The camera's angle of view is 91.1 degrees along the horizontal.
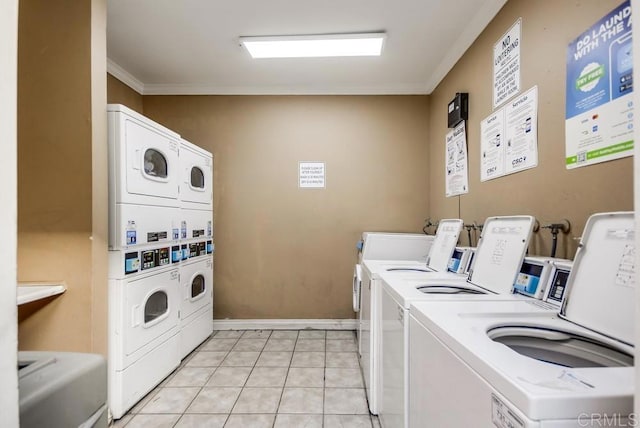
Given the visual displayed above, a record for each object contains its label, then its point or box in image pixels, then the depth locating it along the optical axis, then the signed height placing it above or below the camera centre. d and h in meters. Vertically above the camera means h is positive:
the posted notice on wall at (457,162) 2.59 +0.44
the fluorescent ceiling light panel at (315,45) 2.52 +1.41
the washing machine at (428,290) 1.28 -0.37
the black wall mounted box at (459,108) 2.52 +0.86
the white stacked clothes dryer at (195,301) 2.70 -0.80
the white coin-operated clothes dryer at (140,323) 1.92 -0.73
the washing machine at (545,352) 0.56 -0.34
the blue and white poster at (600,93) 1.16 +0.48
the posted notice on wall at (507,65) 1.86 +0.92
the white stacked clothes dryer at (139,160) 1.93 +0.38
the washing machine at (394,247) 2.80 -0.31
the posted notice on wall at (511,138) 1.72 +0.46
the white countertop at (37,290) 1.51 -0.38
